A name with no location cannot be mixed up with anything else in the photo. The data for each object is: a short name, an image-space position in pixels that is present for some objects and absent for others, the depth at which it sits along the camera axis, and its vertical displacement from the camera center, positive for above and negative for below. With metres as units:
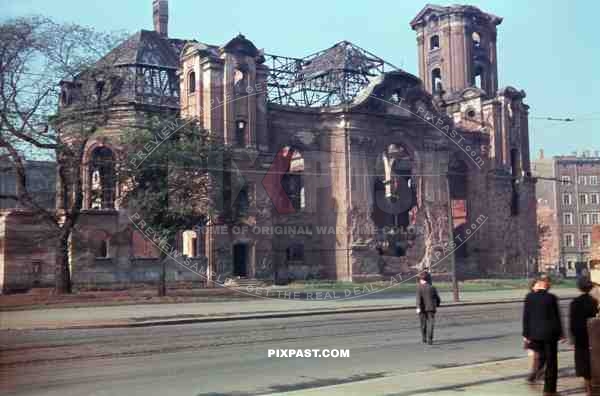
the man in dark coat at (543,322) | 9.73 -1.06
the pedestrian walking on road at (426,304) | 15.18 -1.22
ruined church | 38.16 +5.59
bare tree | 27.44 +5.33
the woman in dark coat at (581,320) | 9.55 -1.02
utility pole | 31.56 -1.76
